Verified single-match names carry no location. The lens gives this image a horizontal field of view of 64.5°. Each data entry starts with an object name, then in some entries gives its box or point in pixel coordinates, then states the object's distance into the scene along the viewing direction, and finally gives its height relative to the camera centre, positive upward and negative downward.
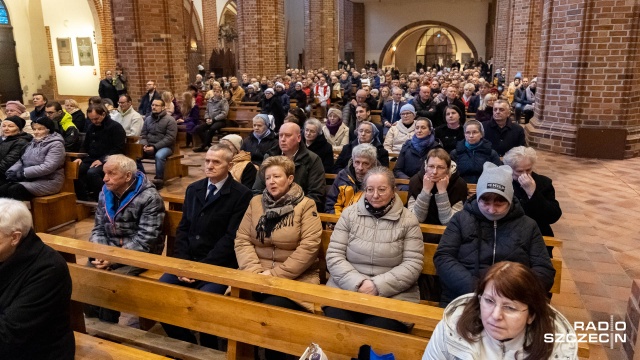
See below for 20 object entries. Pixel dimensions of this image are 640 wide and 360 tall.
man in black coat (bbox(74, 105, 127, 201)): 7.18 -1.06
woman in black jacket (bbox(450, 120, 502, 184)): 5.20 -0.88
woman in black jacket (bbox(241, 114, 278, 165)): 6.46 -0.89
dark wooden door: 19.66 +0.16
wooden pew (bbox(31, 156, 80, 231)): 6.25 -1.65
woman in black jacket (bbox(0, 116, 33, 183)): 6.20 -0.87
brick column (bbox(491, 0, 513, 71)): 21.97 +1.41
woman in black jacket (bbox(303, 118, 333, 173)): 5.98 -0.86
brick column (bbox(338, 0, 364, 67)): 32.38 +2.48
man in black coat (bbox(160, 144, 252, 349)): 3.89 -1.10
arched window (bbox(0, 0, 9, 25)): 19.50 +2.17
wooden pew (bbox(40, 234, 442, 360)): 2.62 -1.35
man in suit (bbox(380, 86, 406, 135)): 9.77 -0.74
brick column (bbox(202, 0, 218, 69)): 24.89 +2.11
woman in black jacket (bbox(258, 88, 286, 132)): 12.15 -0.87
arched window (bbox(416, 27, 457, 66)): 36.00 +1.41
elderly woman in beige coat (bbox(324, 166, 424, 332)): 3.30 -1.17
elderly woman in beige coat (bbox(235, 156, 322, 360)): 3.62 -1.15
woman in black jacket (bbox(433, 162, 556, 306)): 3.01 -1.03
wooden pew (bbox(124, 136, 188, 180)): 8.13 -1.43
